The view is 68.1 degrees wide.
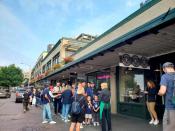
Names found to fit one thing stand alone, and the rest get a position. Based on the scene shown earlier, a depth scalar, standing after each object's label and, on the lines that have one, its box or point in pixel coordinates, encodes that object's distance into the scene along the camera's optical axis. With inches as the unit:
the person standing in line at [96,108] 212.0
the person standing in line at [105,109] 176.3
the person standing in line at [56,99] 306.5
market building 164.6
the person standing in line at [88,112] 216.3
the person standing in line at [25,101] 367.5
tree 1752.2
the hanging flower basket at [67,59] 520.9
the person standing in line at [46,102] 239.7
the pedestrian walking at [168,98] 103.0
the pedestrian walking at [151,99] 217.6
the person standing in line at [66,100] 245.3
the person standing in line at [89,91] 238.1
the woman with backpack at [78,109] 157.2
